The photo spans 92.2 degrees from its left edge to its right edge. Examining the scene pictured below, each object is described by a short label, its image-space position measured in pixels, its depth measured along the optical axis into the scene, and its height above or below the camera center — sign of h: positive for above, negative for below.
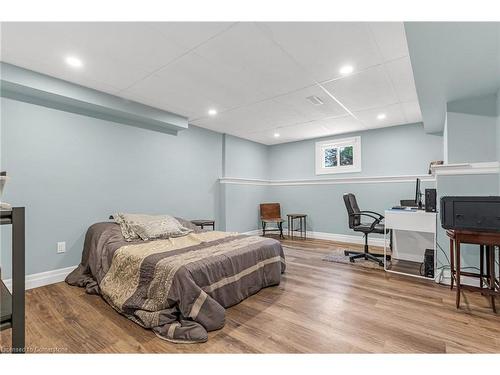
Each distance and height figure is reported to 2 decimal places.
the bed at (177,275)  1.80 -0.79
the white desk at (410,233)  2.92 -0.66
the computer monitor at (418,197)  3.15 -0.11
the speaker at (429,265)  2.93 -0.93
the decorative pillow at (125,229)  2.79 -0.48
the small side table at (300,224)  5.39 -0.85
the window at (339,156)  5.10 +0.74
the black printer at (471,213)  2.03 -0.22
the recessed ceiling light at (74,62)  2.27 +1.24
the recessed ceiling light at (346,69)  2.48 +1.25
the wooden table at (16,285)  0.90 -0.37
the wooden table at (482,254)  2.04 -0.61
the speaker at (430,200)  2.89 -0.14
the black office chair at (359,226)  3.45 -0.56
